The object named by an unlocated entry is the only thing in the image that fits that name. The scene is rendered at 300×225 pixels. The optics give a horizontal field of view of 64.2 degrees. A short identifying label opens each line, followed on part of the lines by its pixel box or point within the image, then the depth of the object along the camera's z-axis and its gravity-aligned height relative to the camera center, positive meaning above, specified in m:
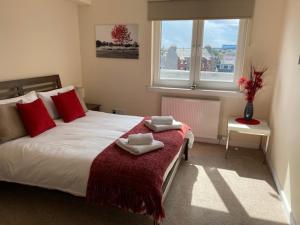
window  3.60 +0.12
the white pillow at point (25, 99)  2.68 -0.48
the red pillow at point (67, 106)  3.10 -0.63
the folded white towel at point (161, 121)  2.88 -0.73
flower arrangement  3.24 -0.31
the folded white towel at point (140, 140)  2.26 -0.75
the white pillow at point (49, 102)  3.09 -0.57
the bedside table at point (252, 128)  3.08 -0.86
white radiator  3.71 -0.83
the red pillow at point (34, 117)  2.57 -0.65
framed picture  3.94 +0.29
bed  2.08 -0.88
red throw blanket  1.84 -0.95
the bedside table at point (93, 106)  4.01 -0.80
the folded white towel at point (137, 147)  2.13 -0.79
